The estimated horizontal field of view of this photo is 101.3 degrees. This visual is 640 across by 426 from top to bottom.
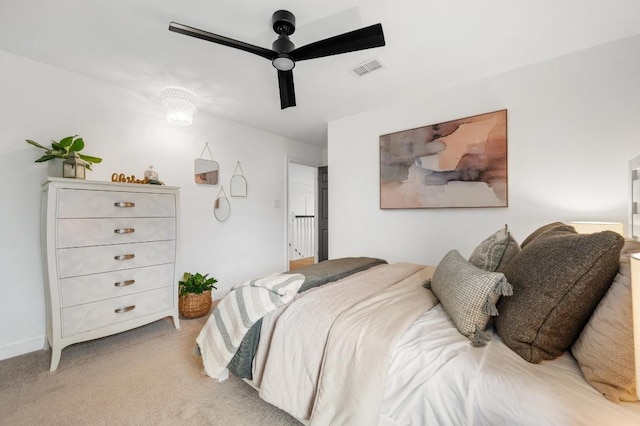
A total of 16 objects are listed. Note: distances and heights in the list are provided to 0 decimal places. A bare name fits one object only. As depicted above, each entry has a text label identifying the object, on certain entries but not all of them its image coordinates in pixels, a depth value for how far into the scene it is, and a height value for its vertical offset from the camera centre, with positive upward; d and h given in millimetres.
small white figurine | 2578 +364
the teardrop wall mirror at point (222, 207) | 3400 +52
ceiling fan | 1483 +1001
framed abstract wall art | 2381 +446
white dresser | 1853 -354
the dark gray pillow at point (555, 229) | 1374 -114
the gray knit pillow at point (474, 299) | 995 -361
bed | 734 -502
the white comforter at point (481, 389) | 696 -535
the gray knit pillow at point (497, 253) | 1278 -227
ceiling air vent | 2194 +1231
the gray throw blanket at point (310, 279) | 1397 -459
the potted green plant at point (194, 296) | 2732 -894
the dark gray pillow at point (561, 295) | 822 -289
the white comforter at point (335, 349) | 980 -590
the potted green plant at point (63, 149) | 2049 +510
